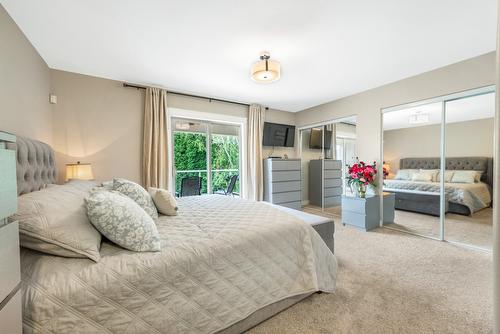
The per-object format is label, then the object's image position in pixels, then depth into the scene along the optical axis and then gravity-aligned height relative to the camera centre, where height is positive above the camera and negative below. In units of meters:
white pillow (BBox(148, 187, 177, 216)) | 2.02 -0.37
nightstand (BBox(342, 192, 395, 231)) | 3.42 -0.78
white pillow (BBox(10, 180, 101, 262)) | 0.99 -0.32
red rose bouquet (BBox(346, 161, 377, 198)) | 3.54 -0.18
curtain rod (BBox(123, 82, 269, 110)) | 3.33 +1.29
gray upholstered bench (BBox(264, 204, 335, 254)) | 2.07 -0.62
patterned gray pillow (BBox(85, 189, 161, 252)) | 1.21 -0.36
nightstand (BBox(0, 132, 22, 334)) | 0.64 -0.28
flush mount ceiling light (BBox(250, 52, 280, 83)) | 2.42 +1.12
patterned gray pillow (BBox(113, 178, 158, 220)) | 1.77 -0.25
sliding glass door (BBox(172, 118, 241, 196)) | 4.02 +0.19
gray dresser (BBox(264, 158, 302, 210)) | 4.50 -0.38
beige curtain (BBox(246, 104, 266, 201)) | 4.55 +0.15
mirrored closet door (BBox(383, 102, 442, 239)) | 3.10 -0.05
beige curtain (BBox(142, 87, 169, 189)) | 3.43 +0.44
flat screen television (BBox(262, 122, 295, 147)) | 4.83 +0.72
